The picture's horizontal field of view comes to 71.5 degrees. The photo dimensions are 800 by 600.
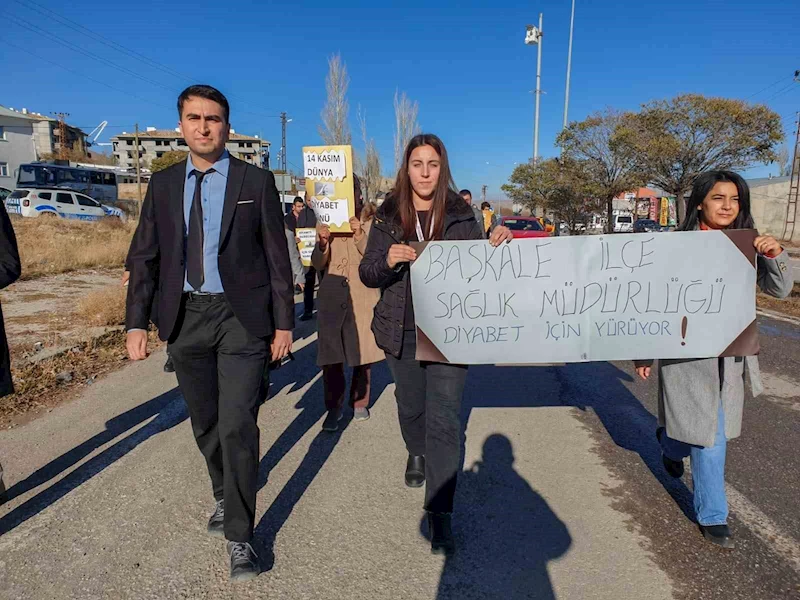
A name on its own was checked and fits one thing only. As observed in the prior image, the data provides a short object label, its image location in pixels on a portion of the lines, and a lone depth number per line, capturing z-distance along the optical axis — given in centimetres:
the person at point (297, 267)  705
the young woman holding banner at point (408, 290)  287
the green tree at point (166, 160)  5864
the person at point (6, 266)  277
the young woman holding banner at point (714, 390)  286
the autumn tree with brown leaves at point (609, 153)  2847
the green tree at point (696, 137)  2469
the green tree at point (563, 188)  3206
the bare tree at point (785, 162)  7556
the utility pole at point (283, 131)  6638
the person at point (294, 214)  890
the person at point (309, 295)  928
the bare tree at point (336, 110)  3425
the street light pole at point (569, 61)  3593
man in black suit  264
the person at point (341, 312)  441
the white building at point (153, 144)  9781
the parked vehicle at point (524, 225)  2183
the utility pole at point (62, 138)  6988
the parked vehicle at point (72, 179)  3794
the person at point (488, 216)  1556
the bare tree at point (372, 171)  4291
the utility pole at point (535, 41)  3738
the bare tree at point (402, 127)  4372
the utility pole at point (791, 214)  3588
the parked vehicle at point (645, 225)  3831
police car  2798
